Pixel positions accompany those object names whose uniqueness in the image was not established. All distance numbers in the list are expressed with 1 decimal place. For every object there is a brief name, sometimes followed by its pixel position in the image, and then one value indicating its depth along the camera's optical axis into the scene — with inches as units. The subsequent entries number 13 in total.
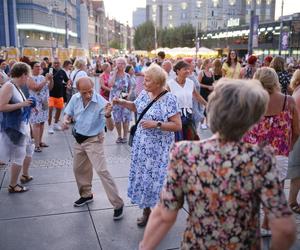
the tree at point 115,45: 5649.6
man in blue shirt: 175.2
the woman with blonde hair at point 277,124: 143.5
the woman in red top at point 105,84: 372.0
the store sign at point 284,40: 1013.5
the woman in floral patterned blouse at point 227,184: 66.3
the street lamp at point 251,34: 733.9
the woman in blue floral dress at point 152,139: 153.5
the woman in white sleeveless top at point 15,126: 199.3
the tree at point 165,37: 2913.4
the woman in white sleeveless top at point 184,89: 220.1
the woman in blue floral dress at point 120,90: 340.2
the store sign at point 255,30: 725.3
